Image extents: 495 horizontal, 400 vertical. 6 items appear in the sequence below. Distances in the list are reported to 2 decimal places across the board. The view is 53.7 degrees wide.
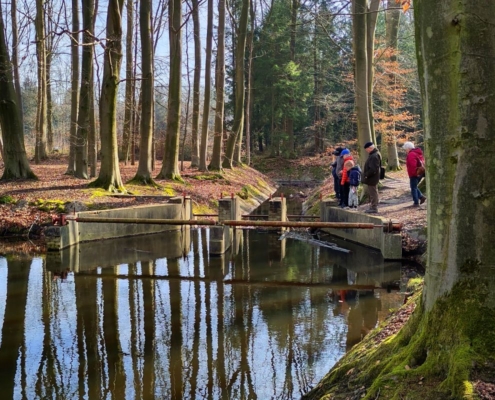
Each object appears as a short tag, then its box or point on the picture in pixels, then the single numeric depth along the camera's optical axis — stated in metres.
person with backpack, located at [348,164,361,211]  13.31
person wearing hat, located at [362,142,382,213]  12.39
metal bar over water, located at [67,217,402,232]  10.51
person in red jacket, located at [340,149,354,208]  13.36
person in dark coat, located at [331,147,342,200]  14.65
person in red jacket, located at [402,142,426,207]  12.44
